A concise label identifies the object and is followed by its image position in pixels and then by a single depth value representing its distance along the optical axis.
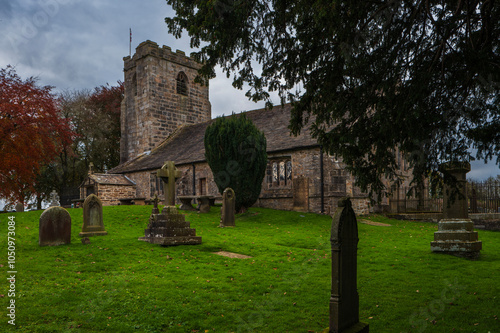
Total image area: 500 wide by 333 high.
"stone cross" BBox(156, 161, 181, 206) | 11.32
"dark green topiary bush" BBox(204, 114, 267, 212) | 18.58
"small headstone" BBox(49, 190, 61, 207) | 19.72
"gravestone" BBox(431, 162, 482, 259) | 9.43
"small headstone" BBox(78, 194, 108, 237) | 11.80
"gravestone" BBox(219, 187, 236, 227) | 15.15
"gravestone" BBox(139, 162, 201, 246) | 10.66
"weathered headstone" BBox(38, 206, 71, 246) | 9.87
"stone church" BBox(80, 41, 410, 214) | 19.67
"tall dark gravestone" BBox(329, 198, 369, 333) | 4.34
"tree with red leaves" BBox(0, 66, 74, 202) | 15.19
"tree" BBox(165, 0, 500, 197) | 5.53
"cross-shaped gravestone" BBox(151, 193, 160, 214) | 13.48
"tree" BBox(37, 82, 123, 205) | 33.56
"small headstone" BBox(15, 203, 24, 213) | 20.81
